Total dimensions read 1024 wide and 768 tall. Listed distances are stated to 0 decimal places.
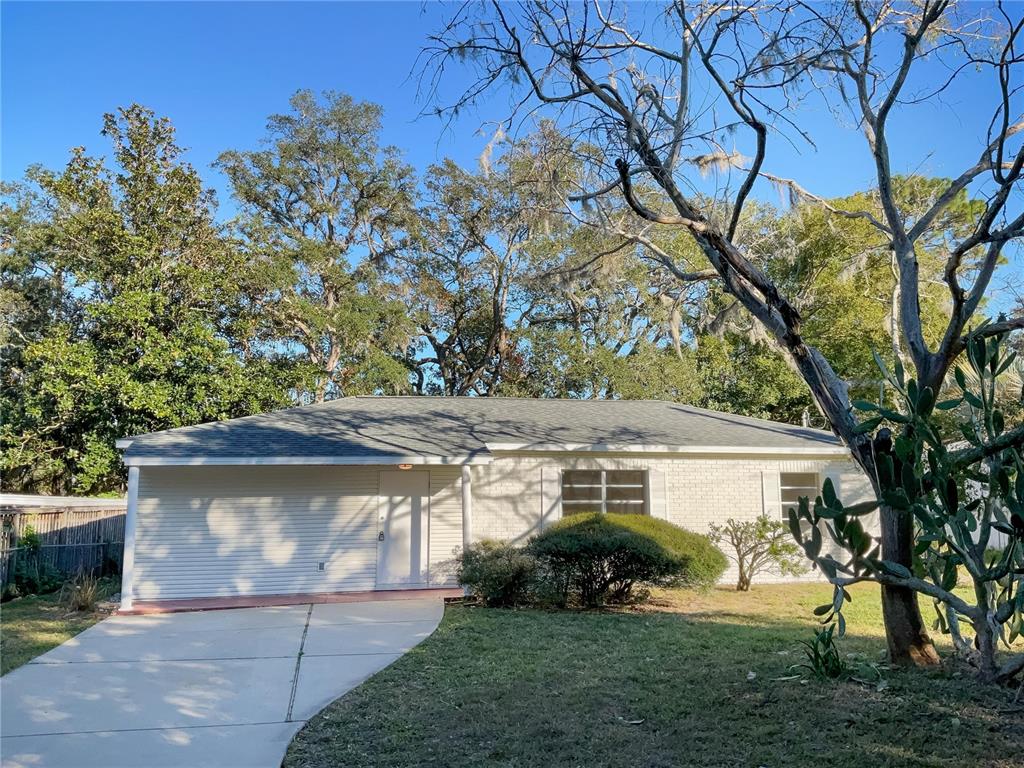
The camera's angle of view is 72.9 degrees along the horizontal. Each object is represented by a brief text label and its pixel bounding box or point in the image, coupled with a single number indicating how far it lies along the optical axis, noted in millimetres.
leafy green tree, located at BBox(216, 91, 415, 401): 22172
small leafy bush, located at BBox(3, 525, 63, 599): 12359
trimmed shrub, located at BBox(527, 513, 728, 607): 10203
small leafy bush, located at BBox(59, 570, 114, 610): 10734
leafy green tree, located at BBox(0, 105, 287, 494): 18062
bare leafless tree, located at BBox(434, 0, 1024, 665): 5973
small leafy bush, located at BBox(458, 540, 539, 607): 10484
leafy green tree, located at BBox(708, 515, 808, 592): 12000
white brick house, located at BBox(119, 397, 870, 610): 11906
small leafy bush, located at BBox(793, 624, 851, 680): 5637
